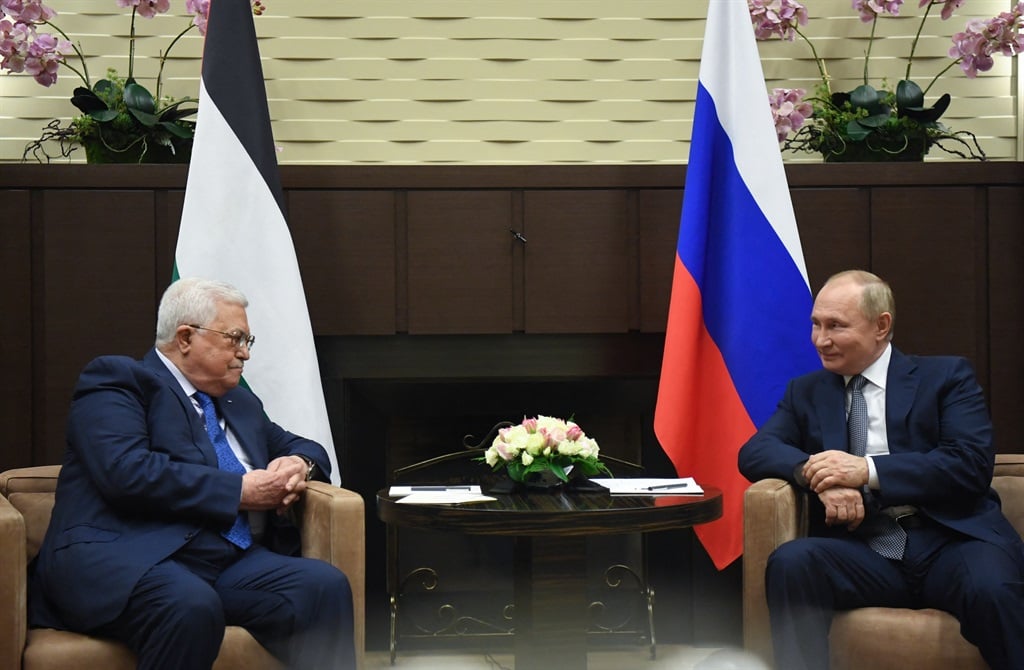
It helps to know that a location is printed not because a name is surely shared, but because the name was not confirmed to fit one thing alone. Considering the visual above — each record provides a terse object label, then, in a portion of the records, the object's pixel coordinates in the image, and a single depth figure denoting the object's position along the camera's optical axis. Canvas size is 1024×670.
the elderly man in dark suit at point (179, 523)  2.54
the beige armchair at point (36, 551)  2.53
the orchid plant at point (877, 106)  4.19
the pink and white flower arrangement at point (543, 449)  2.95
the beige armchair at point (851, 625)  2.65
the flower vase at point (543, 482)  3.04
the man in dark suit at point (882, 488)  2.75
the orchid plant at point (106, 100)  4.06
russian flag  3.73
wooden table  2.65
